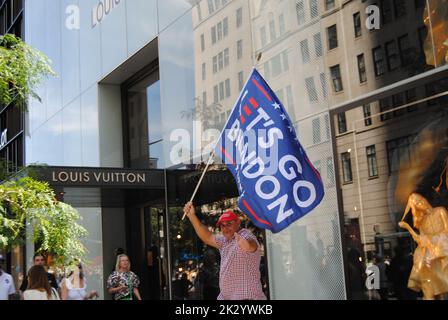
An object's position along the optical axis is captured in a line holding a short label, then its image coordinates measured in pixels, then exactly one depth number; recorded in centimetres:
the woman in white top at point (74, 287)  1023
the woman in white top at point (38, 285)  902
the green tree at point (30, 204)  805
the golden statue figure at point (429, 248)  688
